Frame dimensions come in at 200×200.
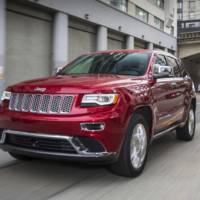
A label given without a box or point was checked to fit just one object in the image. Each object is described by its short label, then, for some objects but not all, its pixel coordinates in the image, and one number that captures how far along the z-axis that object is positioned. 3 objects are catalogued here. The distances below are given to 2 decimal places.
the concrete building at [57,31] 18.95
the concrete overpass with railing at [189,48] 49.72
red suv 4.91
